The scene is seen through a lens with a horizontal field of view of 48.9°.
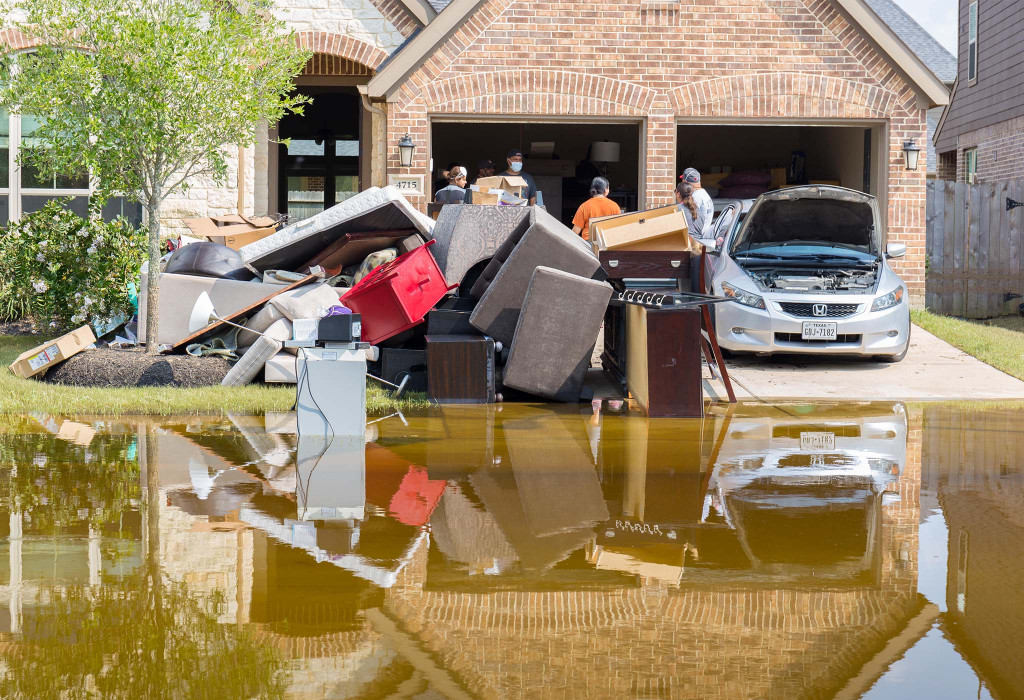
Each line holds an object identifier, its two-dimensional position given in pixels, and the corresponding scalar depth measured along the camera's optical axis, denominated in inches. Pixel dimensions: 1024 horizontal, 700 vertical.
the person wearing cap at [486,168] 563.6
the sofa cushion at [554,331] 381.1
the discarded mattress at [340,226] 430.6
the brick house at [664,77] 580.7
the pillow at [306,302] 400.0
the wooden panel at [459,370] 388.2
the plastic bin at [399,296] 399.2
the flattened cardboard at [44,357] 411.2
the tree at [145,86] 394.0
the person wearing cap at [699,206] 514.9
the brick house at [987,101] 810.8
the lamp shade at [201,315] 424.2
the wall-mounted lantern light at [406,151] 581.6
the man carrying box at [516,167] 544.7
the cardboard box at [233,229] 524.7
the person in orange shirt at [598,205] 522.8
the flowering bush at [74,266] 518.9
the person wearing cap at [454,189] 524.7
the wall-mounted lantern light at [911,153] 585.3
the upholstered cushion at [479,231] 422.6
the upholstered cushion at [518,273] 392.5
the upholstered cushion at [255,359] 392.2
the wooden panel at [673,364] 358.3
